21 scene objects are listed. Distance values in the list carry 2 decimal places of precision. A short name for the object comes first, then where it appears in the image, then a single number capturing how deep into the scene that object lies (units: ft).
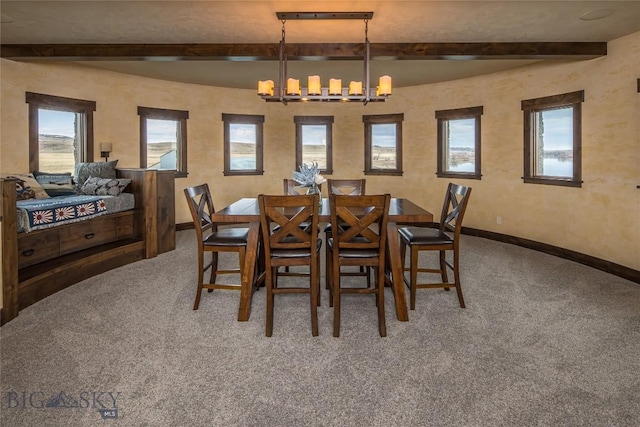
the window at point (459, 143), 20.34
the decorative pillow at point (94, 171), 16.20
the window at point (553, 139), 15.39
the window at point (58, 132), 16.35
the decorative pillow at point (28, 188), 13.39
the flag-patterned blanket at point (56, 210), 10.94
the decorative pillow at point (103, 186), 15.20
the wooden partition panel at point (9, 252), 9.24
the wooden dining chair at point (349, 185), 14.56
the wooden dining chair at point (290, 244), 8.42
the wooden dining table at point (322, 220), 9.55
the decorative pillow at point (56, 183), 14.67
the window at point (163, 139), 20.71
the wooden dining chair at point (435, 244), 10.24
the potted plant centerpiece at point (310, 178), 11.32
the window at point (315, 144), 24.62
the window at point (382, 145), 23.47
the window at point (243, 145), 23.59
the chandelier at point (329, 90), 12.29
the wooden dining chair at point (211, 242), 10.15
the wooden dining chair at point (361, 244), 8.41
